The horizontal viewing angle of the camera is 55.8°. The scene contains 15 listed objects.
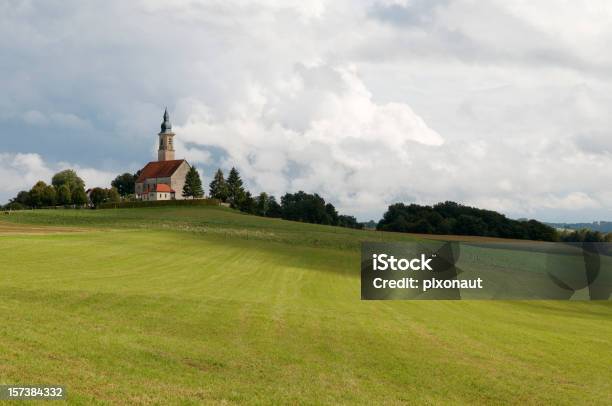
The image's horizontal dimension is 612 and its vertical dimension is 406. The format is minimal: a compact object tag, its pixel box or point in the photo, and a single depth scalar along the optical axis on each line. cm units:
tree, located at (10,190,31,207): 17700
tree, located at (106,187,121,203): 17616
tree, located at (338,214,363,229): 18609
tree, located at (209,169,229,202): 18062
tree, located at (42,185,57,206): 17250
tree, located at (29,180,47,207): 17325
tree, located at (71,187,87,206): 17362
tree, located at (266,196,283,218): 18038
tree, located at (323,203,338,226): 18046
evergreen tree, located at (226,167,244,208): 18038
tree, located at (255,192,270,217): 17230
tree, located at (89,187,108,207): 17700
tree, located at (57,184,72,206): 17362
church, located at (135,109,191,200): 19050
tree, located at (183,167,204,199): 18088
